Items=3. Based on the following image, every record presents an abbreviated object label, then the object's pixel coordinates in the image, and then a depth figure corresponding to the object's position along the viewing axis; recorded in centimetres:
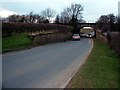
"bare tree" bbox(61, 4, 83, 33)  5919
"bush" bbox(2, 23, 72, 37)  1782
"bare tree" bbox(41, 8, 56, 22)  6098
